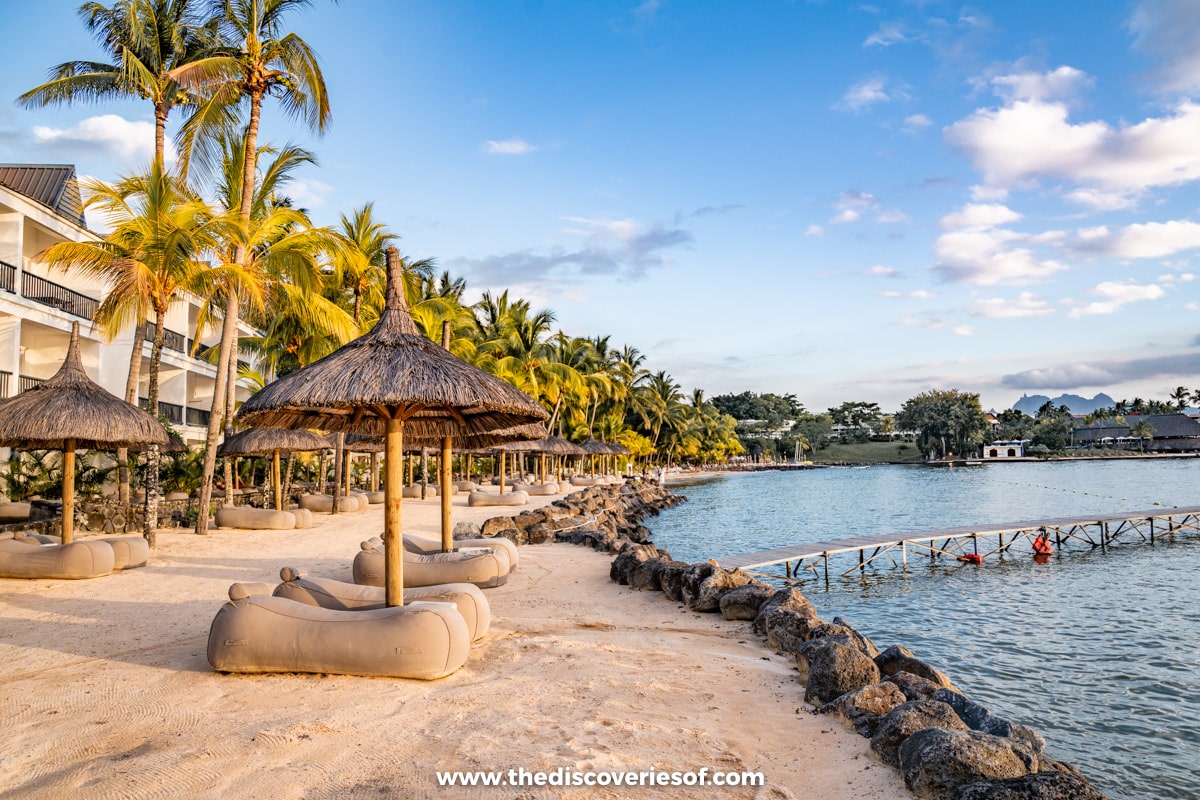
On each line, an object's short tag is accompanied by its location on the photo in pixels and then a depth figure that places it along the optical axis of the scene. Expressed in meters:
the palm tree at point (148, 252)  13.64
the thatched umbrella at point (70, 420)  10.12
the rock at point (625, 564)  10.28
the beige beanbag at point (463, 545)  10.95
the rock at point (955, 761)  4.02
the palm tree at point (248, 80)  15.48
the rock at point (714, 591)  8.56
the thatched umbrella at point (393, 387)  6.12
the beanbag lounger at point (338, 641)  5.64
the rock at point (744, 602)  8.11
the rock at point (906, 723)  4.54
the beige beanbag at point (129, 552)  10.75
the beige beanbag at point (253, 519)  16.25
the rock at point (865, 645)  6.56
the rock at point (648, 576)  9.74
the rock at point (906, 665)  6.57
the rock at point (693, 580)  8.80
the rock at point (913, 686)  5.68
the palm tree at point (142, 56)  18.92
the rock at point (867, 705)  4.96
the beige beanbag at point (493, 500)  23.30
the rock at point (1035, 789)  3.62
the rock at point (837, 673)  5.51
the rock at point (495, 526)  15.48
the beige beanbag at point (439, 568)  9.17
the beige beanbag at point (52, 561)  9.99
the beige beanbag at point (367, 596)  6.65
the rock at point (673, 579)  9.17
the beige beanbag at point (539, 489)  29.50
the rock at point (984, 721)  5.33
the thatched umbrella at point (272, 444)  16.73
